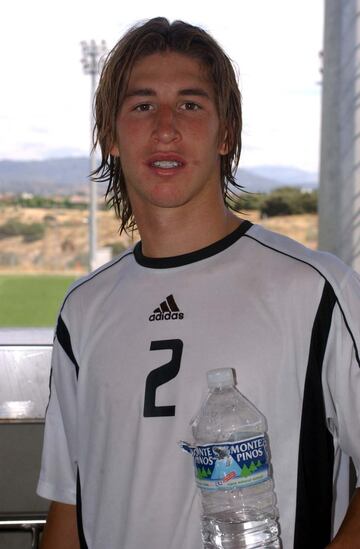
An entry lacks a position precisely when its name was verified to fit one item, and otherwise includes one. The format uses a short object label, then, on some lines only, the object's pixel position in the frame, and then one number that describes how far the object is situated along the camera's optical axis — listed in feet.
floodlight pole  90.04
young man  4.59
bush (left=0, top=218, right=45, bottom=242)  120.95
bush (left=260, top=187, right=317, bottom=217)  107.63
